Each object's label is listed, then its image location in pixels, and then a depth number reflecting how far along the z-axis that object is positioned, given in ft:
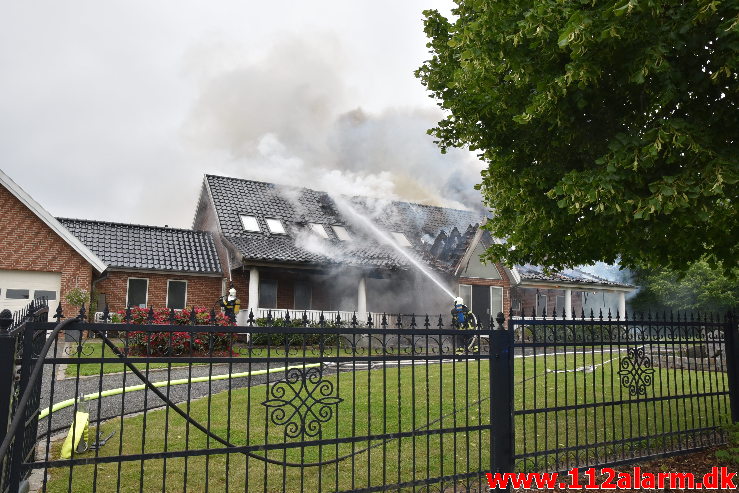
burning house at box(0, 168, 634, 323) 56.75
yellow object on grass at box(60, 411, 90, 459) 17.28
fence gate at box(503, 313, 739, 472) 17.80
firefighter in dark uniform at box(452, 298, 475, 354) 52.39
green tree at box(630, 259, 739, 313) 95.45
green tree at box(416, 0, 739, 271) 15.40
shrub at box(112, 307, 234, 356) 44.29
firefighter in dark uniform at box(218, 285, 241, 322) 52.31
